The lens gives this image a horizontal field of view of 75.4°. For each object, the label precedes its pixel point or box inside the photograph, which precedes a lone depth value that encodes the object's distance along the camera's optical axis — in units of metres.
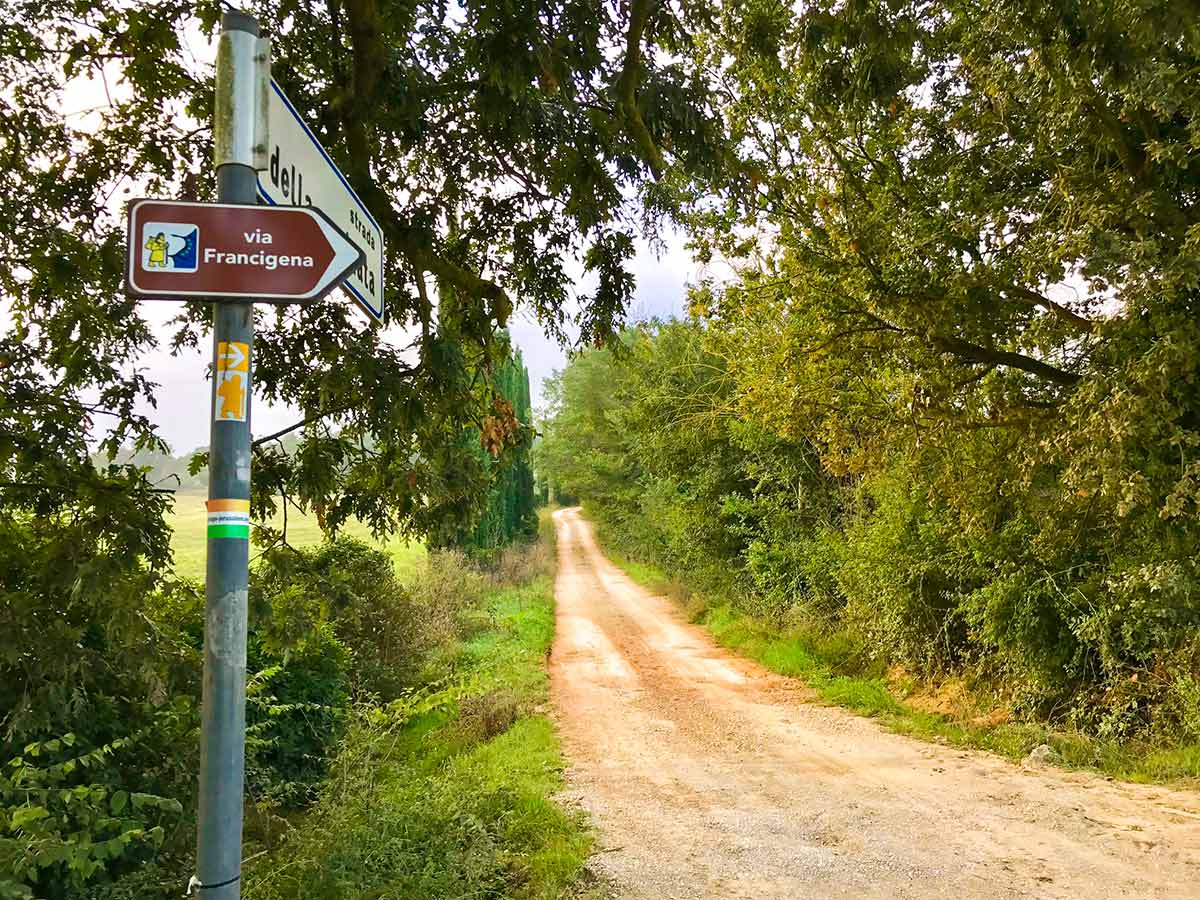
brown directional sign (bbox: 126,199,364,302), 1.60
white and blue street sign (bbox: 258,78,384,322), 1.76
